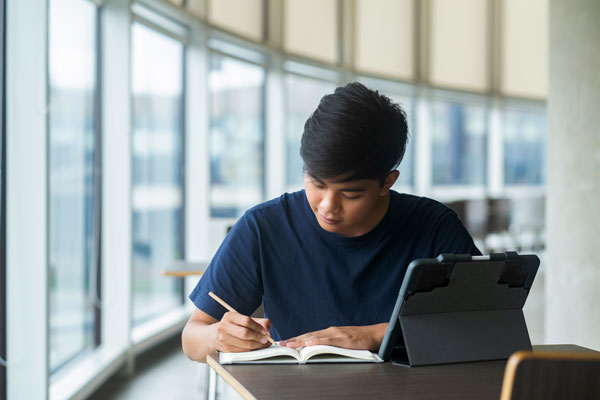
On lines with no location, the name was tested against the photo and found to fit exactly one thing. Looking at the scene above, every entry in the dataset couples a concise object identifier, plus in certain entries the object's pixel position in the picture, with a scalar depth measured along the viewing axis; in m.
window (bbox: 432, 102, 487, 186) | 9.23
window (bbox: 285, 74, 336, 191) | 6.79
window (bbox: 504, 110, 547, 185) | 10.09
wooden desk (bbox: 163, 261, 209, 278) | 3.32
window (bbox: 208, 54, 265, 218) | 5.70
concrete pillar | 3.62
